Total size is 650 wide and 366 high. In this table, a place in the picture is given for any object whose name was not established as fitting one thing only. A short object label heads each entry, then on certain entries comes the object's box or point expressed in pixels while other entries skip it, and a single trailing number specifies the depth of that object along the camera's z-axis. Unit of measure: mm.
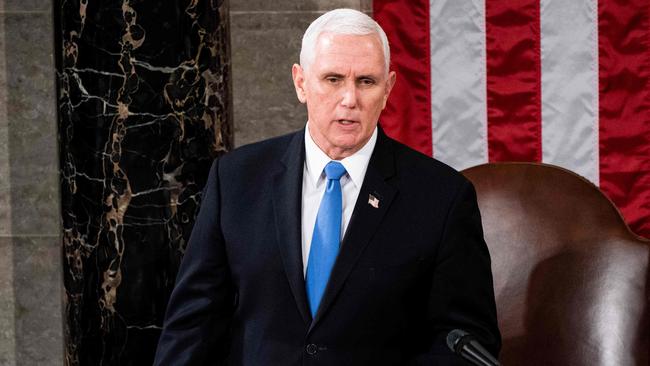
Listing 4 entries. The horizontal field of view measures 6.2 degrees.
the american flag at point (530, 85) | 11276
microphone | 9757
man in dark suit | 10136
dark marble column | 10987
